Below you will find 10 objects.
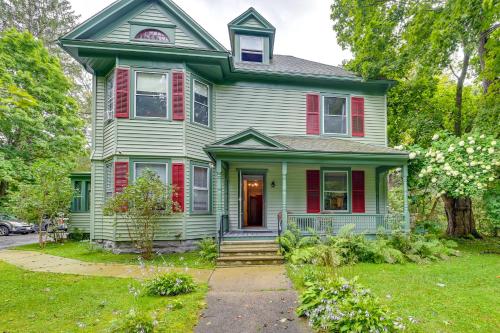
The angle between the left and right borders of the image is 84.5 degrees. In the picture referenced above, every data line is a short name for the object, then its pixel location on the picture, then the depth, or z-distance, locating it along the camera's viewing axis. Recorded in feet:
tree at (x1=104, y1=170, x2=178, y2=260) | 25.59
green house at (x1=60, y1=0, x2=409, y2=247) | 29.22
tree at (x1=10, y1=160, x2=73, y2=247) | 35.29
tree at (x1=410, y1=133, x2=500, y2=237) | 28.30
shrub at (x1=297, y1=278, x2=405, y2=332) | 10.71
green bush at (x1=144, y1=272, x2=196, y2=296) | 16.33
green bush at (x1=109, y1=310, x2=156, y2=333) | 11.07
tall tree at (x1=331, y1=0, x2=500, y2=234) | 22.63
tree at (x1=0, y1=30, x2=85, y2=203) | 49.60
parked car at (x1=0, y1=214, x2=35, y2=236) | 55.01
